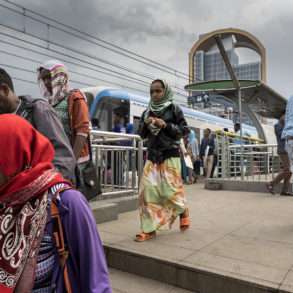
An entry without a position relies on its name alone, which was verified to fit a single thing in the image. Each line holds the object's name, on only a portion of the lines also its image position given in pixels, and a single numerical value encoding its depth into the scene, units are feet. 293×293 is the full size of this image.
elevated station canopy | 39.65
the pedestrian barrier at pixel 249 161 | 27.20
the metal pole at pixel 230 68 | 25.23
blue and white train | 36.35
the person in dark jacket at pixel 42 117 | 5.80
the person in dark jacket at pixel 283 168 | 21.24
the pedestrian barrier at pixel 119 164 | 16.92
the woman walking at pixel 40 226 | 3.66
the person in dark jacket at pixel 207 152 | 33.88
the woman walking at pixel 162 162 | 12.17
